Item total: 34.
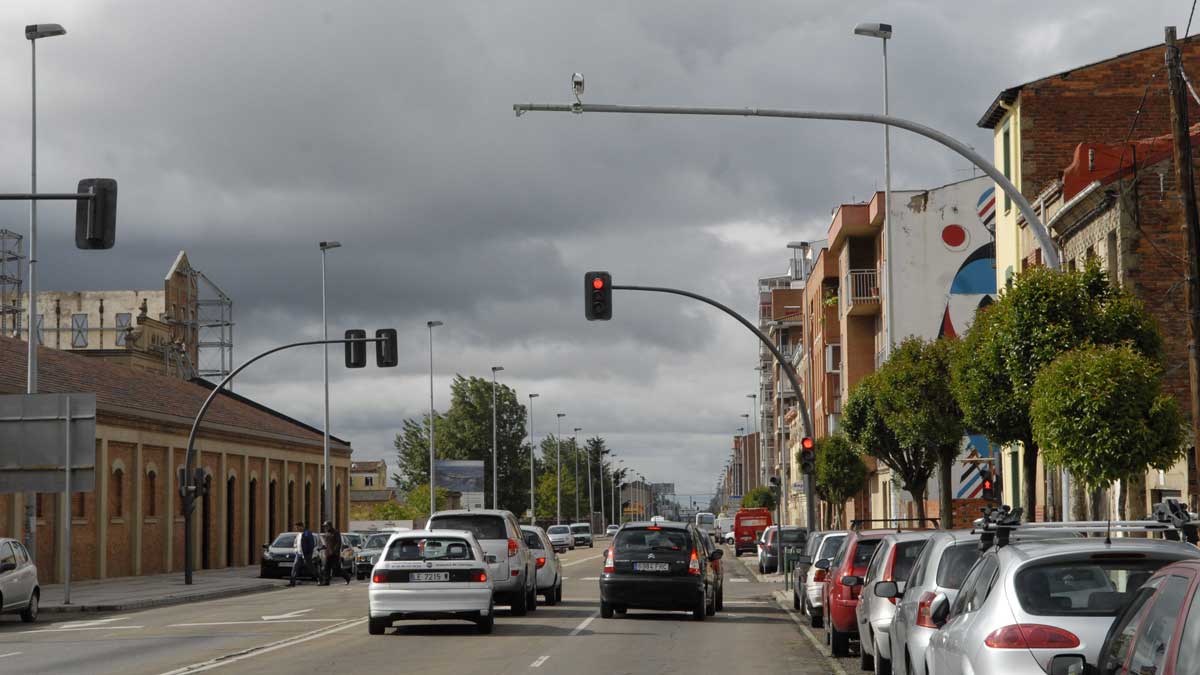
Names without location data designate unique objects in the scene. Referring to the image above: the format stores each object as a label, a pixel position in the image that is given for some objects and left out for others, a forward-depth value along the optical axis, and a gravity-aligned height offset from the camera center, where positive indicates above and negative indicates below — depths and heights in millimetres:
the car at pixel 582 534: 108938 -4811
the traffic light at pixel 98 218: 21578 +3359
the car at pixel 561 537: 89688 -4154
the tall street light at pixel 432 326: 91700 +8040
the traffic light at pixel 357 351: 40594 +2904
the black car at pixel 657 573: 26969 -1850
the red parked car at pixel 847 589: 19667 -1594
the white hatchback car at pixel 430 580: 23312 -1659
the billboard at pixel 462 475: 132375 -876
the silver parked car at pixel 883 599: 15961 -1417
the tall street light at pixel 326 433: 62712 +1399
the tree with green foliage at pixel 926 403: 32812 +1148
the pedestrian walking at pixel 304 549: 46500 -2385
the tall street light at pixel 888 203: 44875 +7354
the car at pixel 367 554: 52438 -2882
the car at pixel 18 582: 29531 -2080
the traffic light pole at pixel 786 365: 34688 +2161
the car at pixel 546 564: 32438 -2034
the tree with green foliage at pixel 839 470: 59250 -362
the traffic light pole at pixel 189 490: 44062 -601
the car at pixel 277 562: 51812 -3046
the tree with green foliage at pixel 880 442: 37219 +404
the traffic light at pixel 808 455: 37438 +124
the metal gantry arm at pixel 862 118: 17625 +3786
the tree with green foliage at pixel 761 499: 126000 -3060
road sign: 34750 +583
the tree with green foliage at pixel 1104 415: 20812 +545
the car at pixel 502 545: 28094 -1425
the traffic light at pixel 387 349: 40750 +2972
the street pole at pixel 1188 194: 19828 +3292
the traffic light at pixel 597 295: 30047 +3129
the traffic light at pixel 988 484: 37531 -601
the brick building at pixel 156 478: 49438 -404
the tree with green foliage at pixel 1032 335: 22969 +1757
